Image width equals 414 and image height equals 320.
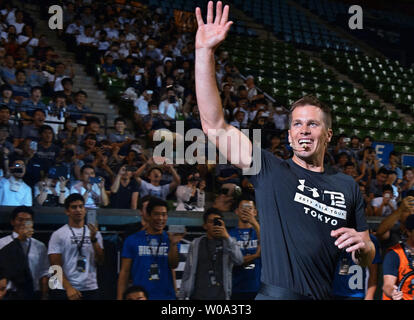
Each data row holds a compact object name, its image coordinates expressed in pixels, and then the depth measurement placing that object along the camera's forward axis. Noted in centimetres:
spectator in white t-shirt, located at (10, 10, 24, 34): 1012
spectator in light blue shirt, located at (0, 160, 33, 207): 557
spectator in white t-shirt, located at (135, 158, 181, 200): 646
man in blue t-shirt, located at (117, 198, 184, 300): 545
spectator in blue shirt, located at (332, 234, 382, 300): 607
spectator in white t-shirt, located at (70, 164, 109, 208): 600
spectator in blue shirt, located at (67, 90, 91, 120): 812
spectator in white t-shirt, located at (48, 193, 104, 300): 521
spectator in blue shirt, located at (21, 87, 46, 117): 778
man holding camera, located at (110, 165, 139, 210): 620
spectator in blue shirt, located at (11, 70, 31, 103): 792
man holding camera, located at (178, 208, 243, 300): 565
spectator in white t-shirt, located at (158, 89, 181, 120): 932
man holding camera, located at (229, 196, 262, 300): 575
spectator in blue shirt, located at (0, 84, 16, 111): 757
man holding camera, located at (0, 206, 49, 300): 496
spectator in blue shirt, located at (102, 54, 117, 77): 1048
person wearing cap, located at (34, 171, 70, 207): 577
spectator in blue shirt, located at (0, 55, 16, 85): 837
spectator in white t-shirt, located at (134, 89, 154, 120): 925
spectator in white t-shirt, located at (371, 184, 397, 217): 761
